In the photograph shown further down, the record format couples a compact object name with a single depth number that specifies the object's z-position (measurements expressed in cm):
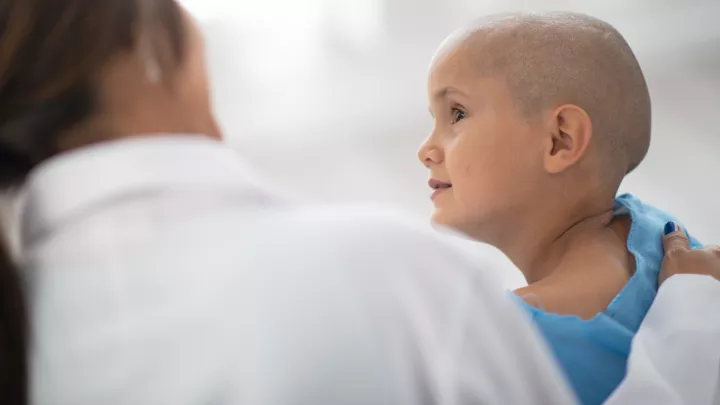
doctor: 125
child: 162
